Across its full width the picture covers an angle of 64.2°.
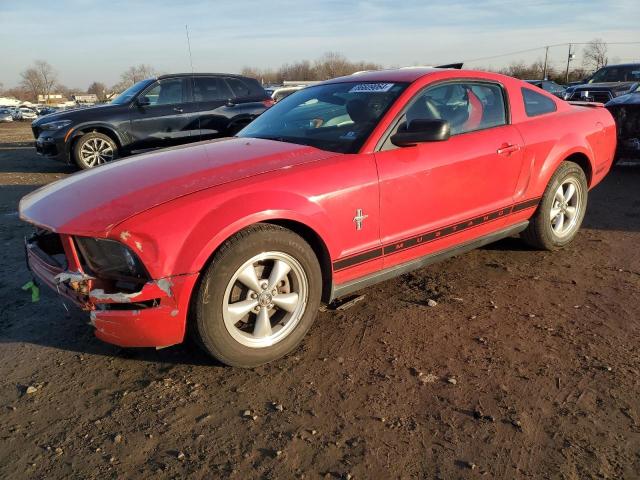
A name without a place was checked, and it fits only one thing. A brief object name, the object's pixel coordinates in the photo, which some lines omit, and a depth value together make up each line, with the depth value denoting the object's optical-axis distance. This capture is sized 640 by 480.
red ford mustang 2.58
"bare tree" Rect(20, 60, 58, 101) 118.12
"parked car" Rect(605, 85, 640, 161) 7.48
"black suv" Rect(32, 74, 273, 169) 8.84
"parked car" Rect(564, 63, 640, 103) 14.09
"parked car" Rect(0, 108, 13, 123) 39.59
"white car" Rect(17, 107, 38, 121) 45.73
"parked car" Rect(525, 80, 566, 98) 17.70
